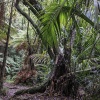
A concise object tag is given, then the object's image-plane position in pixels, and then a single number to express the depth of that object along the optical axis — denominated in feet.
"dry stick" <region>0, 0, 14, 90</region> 10.40
